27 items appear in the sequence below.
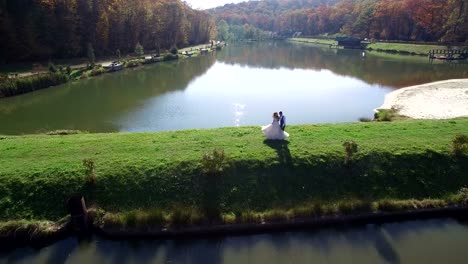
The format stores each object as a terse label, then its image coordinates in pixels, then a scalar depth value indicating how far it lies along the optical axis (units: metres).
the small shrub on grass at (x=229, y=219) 13.02
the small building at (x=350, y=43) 104.31
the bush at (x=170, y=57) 76.71
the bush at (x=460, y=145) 15.75
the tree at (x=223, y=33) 158.75
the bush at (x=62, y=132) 22.88
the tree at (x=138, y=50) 73.88
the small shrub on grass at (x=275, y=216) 13.18
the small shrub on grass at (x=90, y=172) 14.20
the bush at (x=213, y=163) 14.52
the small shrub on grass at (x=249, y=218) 13.09
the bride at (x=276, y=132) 16.92
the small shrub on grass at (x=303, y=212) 13.36
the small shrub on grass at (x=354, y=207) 13.60
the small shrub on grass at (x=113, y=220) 12.97
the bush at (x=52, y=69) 47.19
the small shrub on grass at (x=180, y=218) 12.97
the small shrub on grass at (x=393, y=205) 13.76
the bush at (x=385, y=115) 25.15
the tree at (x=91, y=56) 58.06
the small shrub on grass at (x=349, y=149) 15.12
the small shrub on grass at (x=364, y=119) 27.09
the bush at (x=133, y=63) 64.25
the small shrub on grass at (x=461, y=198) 14.06
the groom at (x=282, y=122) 17.11
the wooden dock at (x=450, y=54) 68.94
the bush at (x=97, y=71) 54.10
